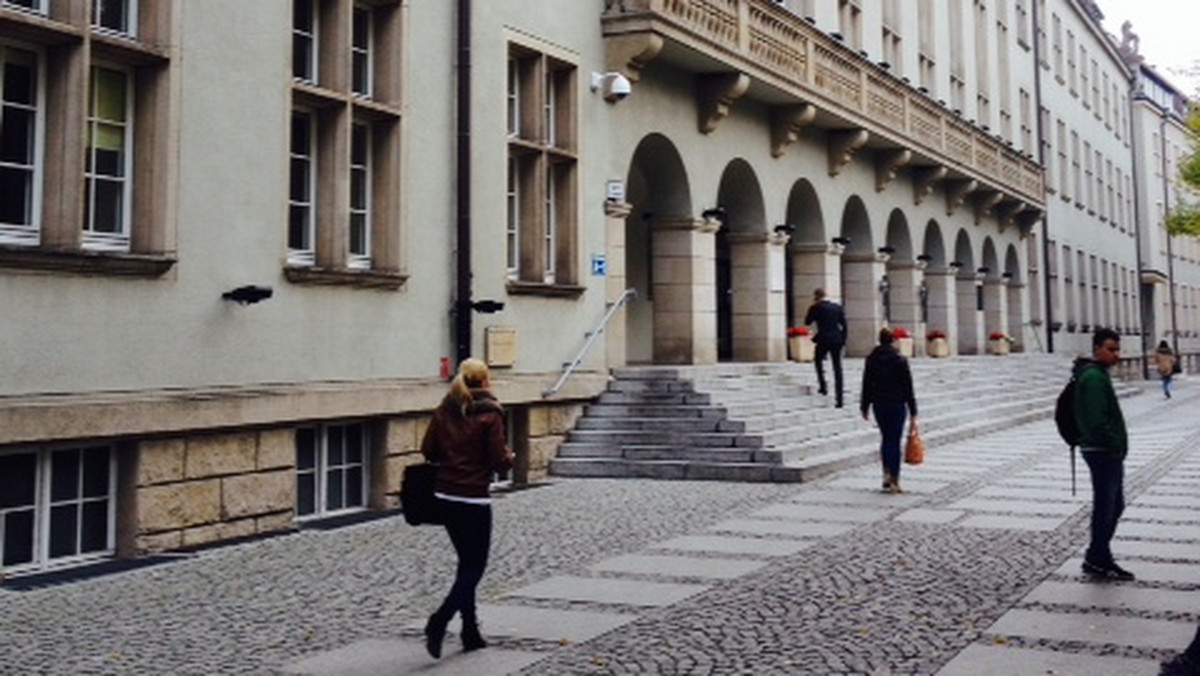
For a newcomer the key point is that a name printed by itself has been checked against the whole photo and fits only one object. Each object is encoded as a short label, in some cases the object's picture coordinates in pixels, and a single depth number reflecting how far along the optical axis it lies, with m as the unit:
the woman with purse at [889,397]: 13.45
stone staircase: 14.92
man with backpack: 8.64
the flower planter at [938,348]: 30.16
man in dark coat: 18.45
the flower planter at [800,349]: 23.34
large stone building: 9.44
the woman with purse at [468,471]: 6.63
